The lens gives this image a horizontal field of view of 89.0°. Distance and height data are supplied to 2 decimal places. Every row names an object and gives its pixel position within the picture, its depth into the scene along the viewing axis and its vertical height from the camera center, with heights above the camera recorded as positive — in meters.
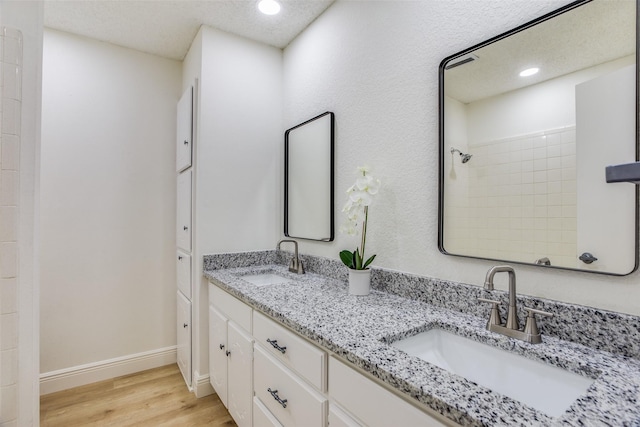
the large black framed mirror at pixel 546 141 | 0.88 +0.24
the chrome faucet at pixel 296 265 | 2.01 -0.31
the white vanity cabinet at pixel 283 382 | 0.84 -0.57
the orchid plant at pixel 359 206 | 1.50 +0.04
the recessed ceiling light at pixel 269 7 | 1.90 +1.24
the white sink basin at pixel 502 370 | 0.83 -0.44
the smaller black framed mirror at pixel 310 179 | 1.93 +0.23
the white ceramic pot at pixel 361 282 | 1.47 -0.30
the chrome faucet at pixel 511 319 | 0.94 -0.31
